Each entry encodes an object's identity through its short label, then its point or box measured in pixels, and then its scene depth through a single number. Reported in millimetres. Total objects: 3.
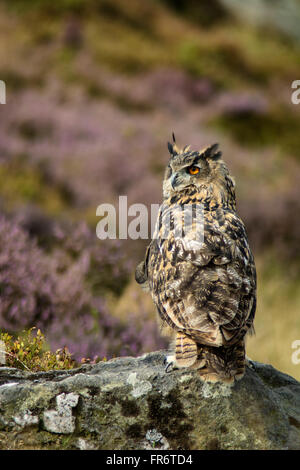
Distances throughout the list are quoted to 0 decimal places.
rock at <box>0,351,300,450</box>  5066
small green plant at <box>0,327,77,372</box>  6527
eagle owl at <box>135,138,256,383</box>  5270
